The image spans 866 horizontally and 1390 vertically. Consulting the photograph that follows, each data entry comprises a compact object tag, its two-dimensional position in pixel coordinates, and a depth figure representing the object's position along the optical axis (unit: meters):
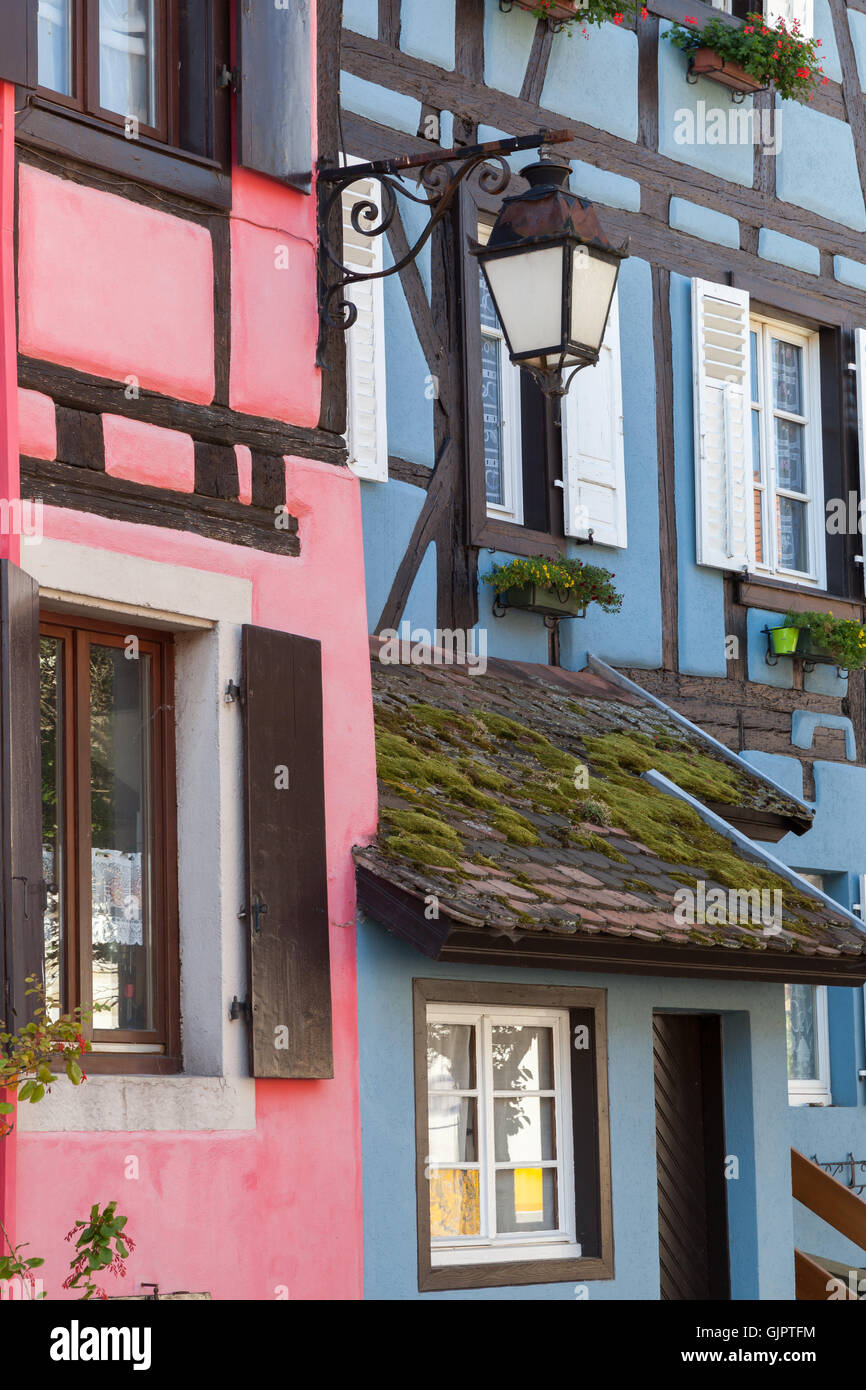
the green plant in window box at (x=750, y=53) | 22.66
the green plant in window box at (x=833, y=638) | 22.75
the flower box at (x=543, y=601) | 19.67
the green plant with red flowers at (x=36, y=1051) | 10.81
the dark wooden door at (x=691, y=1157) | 18.50
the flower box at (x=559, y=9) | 20.81
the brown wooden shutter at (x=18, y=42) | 12.40
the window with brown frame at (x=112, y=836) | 12.71
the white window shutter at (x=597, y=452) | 20.72
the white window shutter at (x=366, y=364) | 18.61
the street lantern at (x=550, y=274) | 14.44
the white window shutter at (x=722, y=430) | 22.19
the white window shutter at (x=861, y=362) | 24.12
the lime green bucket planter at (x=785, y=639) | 22.64
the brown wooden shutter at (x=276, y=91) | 14.37
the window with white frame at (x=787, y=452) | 23.42
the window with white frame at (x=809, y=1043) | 22.55
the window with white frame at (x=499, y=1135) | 15.38
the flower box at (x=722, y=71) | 22.69
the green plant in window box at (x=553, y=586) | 19.55
